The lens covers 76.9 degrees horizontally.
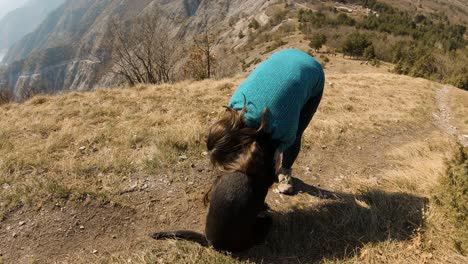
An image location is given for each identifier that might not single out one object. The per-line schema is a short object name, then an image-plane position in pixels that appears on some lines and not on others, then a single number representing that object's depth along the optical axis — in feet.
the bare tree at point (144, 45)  71.41
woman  6.86
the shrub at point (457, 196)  9.16
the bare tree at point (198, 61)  70.91
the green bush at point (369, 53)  90.94
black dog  6.91
